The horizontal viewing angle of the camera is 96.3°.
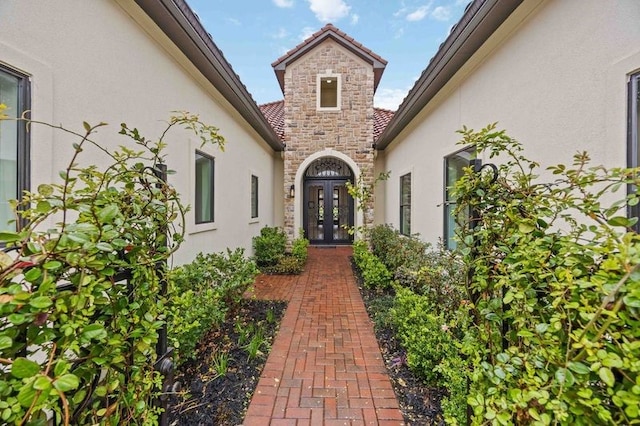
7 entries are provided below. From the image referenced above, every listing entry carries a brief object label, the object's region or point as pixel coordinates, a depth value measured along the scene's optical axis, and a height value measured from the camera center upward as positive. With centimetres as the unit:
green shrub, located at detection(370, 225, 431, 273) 489 -75
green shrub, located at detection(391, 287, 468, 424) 229 -134
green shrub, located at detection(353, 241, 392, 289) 600 -130
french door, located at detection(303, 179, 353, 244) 1159 +7
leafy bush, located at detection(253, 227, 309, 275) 777 -123
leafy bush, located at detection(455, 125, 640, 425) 108 -43
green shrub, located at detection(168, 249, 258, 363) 285 -100
